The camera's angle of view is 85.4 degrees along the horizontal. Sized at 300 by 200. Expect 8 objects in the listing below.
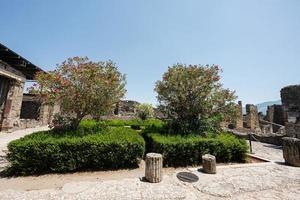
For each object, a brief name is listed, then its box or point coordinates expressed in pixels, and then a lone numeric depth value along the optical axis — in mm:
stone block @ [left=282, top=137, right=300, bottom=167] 6270
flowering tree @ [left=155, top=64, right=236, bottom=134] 8305
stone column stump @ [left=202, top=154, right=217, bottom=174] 5332
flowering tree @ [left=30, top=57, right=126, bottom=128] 6934
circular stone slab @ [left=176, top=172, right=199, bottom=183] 4762
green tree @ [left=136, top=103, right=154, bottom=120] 19312
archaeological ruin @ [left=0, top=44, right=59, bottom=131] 11985
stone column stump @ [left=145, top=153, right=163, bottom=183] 4582
